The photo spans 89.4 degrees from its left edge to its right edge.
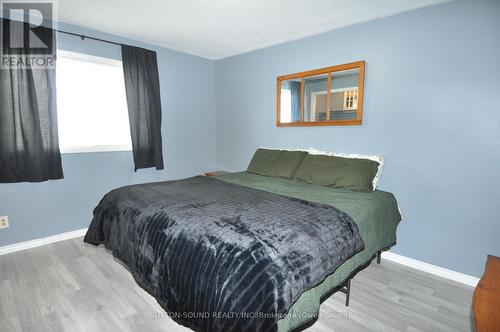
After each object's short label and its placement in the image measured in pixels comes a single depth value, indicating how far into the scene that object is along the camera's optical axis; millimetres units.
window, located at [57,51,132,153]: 2768
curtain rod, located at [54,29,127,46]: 2654
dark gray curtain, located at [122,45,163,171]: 3080
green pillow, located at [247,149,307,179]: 2799
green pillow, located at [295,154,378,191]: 2279
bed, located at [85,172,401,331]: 1168
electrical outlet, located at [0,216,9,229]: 2436
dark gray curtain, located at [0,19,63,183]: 2357
